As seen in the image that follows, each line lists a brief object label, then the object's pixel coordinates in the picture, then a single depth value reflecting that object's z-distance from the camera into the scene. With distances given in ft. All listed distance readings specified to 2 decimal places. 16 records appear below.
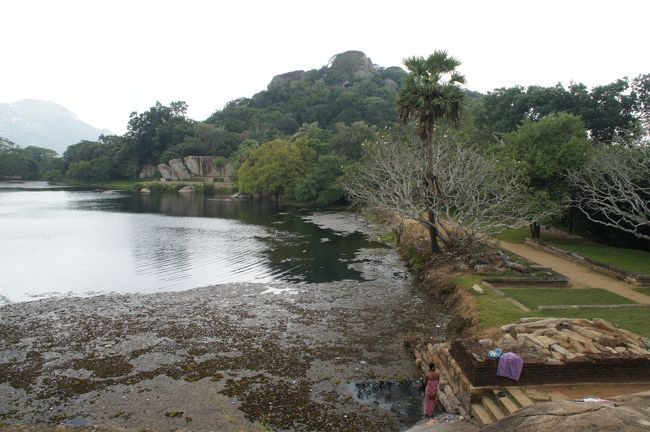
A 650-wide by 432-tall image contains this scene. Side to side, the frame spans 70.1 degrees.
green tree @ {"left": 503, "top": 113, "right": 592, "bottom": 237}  94.07
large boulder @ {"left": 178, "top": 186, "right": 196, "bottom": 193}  333.01
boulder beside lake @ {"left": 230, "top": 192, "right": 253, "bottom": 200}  283.87
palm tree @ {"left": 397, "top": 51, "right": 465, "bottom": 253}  83.46
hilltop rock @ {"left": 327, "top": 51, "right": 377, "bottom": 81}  609.83
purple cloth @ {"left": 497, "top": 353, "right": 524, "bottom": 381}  37.27
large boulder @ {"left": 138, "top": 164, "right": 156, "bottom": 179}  409.08
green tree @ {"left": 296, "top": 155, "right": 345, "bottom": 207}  215.72
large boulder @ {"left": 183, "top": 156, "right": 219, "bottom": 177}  373.61
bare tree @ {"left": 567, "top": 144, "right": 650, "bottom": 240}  79.82
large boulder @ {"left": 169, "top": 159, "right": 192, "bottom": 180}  373.61
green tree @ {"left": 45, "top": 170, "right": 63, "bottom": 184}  451.40
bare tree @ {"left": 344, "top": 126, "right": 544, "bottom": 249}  86.07
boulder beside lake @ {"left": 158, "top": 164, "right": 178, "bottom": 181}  377.09
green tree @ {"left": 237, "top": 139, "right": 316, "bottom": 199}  244.01
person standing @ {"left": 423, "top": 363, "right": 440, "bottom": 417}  38.47
